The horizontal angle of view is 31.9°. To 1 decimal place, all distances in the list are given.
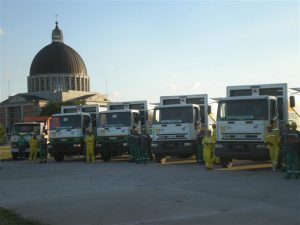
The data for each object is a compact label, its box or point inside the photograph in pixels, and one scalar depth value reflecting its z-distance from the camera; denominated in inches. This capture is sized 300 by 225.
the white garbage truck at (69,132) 1058.7
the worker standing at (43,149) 1092.9
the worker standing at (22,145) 1226.1
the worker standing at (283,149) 619.8
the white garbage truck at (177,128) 864.9
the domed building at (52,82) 5182.1
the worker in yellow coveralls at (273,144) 684.1
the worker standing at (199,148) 843.4
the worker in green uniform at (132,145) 943.8
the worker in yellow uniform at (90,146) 986.1
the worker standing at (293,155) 589.9
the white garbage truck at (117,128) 1003.9
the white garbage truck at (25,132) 1250.0
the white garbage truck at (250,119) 708.7
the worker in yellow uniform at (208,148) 759.1
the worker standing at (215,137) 764.2
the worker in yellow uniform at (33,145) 1121.5
